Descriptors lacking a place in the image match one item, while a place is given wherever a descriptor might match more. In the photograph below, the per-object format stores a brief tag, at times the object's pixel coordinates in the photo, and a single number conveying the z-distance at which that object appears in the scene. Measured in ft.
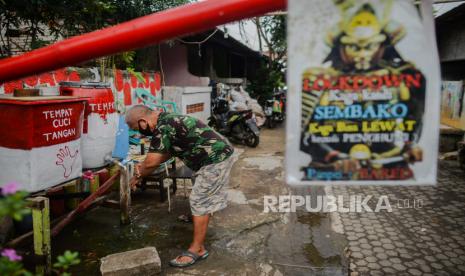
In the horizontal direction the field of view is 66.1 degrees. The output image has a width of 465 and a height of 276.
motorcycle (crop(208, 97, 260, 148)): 32.91
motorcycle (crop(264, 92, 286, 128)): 46.93
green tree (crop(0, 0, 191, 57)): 14.37
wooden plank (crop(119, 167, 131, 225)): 14.69
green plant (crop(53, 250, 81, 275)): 5.16
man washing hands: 12.53
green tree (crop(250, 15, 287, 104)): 52.60
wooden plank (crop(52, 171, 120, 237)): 12.53
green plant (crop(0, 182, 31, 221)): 4.50
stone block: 11.11
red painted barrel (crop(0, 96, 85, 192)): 10.03
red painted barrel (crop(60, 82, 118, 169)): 12.83
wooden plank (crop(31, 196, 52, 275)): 10.48
